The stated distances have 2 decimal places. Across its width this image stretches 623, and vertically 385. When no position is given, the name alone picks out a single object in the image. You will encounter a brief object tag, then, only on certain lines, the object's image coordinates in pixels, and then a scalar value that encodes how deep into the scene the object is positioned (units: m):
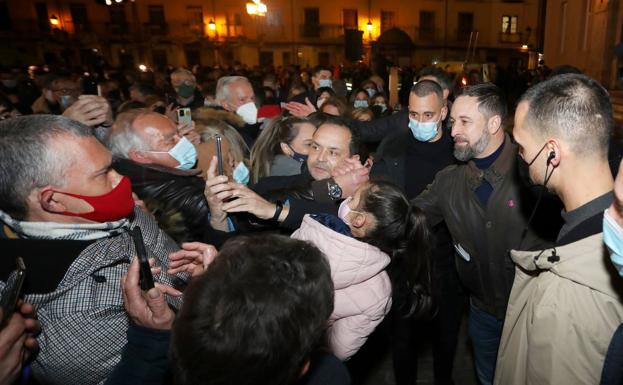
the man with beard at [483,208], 2.29
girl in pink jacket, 1.89
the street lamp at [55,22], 33.14
